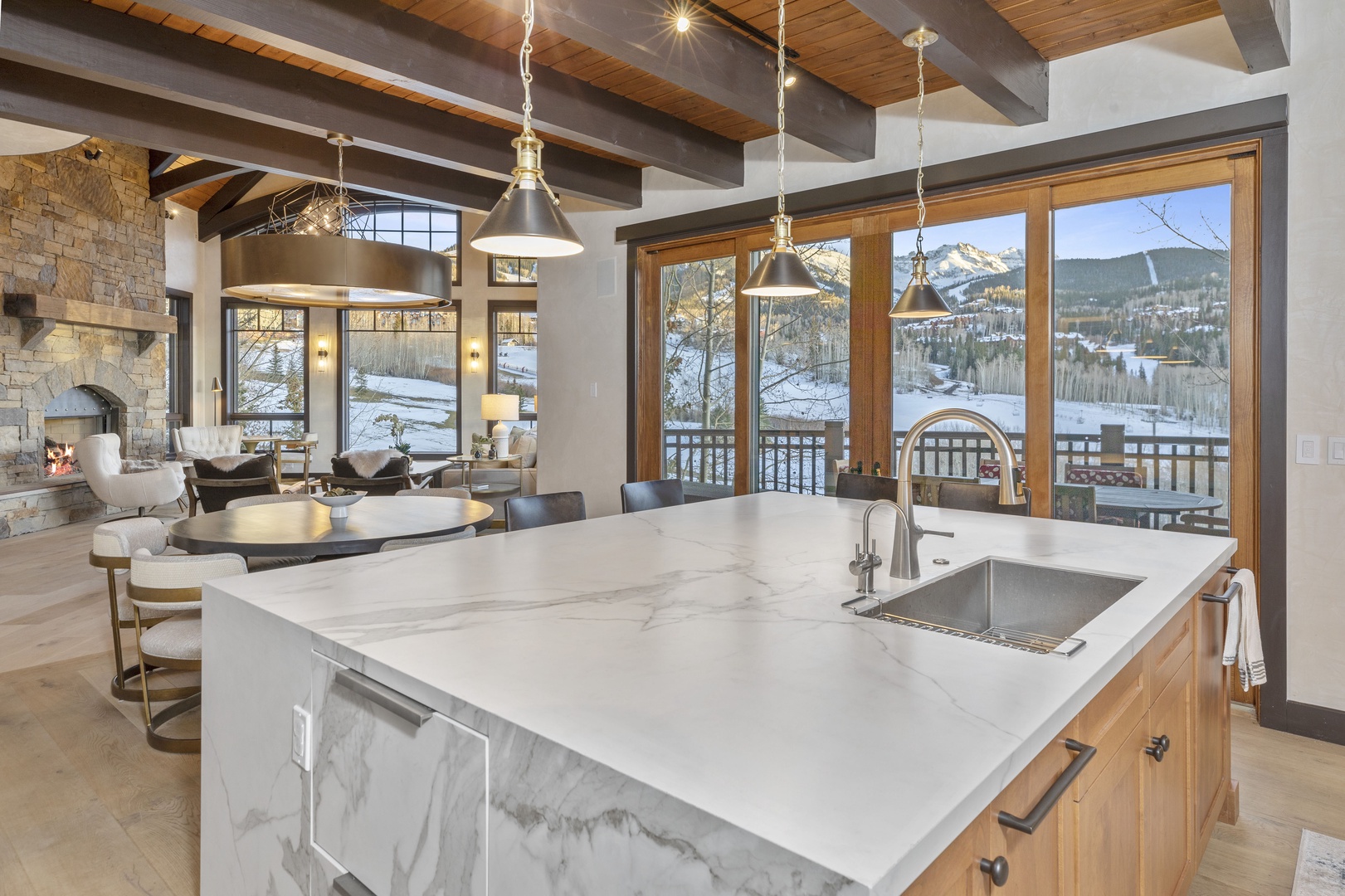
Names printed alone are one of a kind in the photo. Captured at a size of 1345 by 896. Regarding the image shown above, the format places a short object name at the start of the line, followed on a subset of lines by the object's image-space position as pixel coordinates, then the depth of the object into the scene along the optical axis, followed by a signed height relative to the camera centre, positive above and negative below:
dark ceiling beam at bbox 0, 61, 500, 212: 3.46 +1.58
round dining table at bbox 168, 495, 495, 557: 3.00 -0.39
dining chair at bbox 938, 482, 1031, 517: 2.96 -0.24
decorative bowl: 3.53 -0.30
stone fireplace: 7.33 +1.24
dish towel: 2.05 -0.54
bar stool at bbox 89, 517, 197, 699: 2.99 -0.45
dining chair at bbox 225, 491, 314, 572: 3.76 -0.37
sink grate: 1.75 -0.48
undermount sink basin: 1.71 -0.38
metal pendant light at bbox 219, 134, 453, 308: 3.78 +0.89
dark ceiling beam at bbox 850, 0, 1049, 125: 2.58 +1.44
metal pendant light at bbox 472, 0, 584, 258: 1.71 +0.51
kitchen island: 0.78 -0.35
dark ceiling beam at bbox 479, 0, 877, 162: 2.62 +1.49
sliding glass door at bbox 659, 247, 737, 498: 4.91 +0.42
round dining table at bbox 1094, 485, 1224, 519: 3.22 -0.29
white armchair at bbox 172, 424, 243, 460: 9.30 -0.04
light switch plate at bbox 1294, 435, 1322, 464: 2.91 -0.06
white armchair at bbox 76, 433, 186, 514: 7.26 -0.38
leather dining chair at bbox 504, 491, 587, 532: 2.69 -0.26
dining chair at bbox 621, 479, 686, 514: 3.16 -0.25
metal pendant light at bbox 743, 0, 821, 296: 2.37 +0.52
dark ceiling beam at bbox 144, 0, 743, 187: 2.66 +1.54
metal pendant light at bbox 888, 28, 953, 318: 2.78 +0.50
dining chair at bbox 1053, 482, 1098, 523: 3.52 -0.31
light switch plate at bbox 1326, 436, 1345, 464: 2.86 -0.06
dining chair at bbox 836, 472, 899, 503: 3.11 -0.22
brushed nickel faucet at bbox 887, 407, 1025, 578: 1.57 -0.13
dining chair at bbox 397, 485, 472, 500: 4.56 -0.34
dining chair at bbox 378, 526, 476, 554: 2.95 -0.41
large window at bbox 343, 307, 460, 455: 11.79 +0.91
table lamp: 8.09 +0.33
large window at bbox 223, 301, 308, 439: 11.51 +1.05
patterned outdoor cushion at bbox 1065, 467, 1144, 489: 3.40 -0.19
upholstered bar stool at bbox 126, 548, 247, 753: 2.59 -0.53
